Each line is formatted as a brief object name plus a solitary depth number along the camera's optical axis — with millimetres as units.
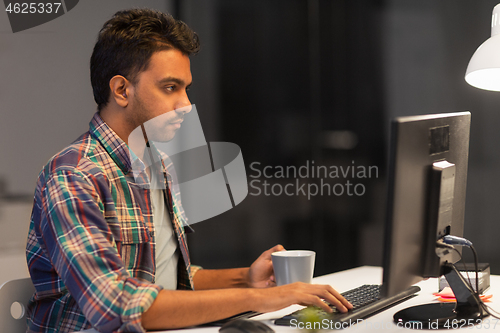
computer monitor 2290
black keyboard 2369
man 2330
